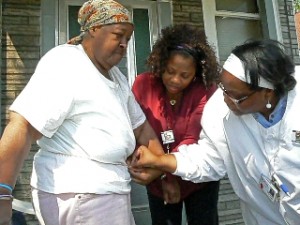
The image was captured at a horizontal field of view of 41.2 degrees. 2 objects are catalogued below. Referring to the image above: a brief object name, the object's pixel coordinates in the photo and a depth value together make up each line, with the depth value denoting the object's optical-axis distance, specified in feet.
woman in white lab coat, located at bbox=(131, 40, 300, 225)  6.79
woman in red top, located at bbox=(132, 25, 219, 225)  8.59
